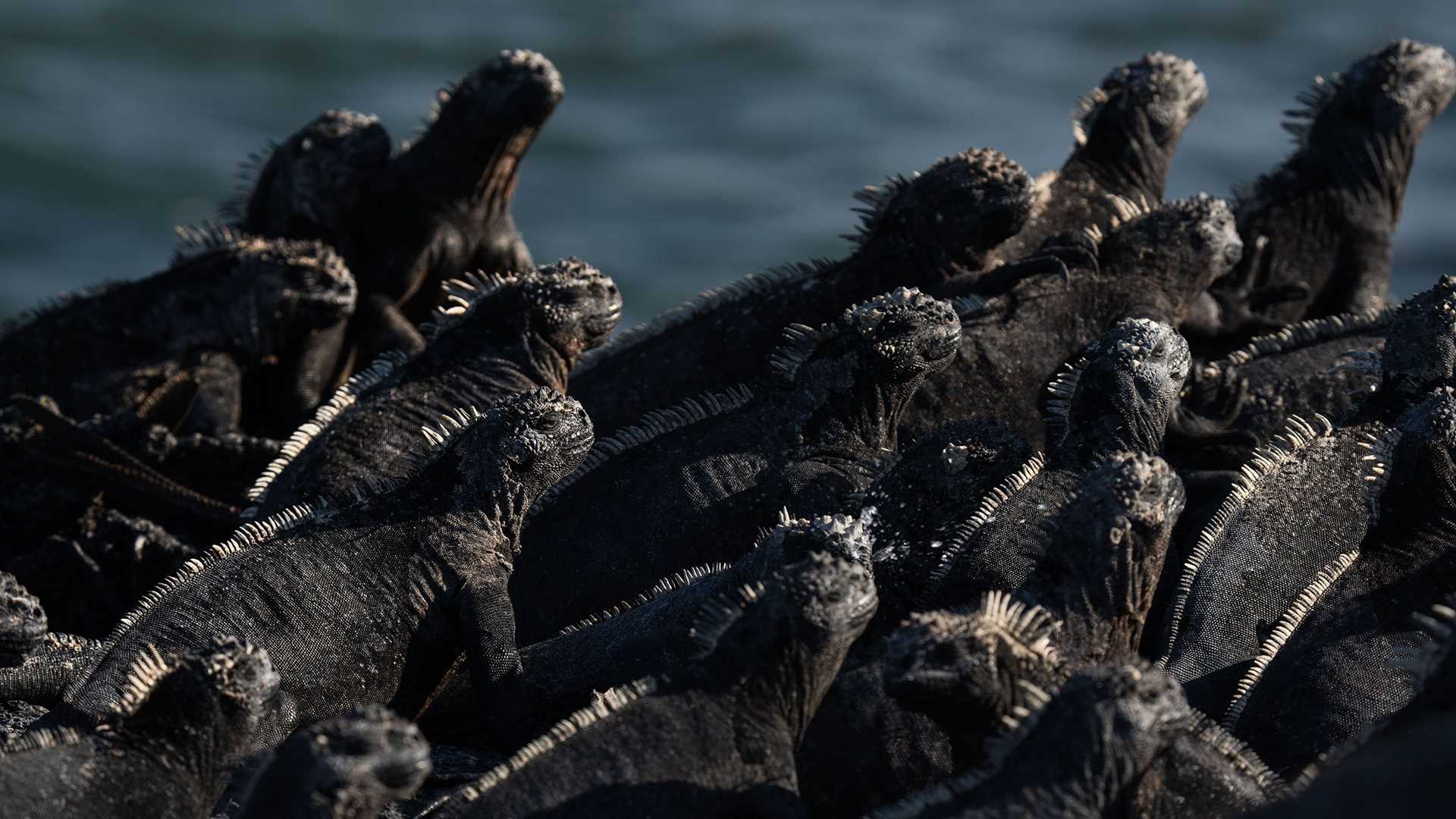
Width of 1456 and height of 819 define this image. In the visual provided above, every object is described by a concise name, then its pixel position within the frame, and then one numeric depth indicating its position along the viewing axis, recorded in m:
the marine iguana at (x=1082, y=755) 9.59
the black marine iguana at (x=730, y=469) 13.95
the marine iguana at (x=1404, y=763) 8.05
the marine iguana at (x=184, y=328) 18.11
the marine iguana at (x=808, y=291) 16.20
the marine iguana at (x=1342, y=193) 18.94
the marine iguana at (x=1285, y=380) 14.91
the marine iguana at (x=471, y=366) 15.07
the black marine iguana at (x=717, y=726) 10.17
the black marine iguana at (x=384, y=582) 12.51
